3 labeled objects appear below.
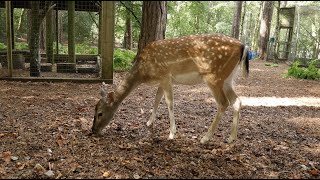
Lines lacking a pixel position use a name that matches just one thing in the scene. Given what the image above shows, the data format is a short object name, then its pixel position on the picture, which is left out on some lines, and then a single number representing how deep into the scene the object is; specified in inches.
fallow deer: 163.5
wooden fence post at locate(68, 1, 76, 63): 401.1
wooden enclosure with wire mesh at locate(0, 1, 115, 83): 295.4
